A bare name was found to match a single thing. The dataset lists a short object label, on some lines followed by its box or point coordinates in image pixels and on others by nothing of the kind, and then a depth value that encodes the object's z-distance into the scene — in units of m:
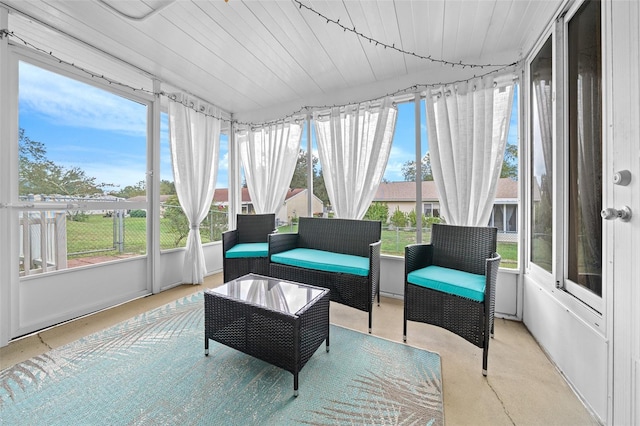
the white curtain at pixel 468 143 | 2.36
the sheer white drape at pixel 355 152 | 2.90
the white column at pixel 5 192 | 1.87
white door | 1.03
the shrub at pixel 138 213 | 2.82
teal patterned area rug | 1.25
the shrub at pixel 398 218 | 2.93
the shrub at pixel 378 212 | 3.05
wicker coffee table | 1.42
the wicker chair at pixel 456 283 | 1.63
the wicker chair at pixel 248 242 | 2.95
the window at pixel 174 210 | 3.13
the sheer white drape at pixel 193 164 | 3.16
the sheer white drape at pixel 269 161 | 3.57
